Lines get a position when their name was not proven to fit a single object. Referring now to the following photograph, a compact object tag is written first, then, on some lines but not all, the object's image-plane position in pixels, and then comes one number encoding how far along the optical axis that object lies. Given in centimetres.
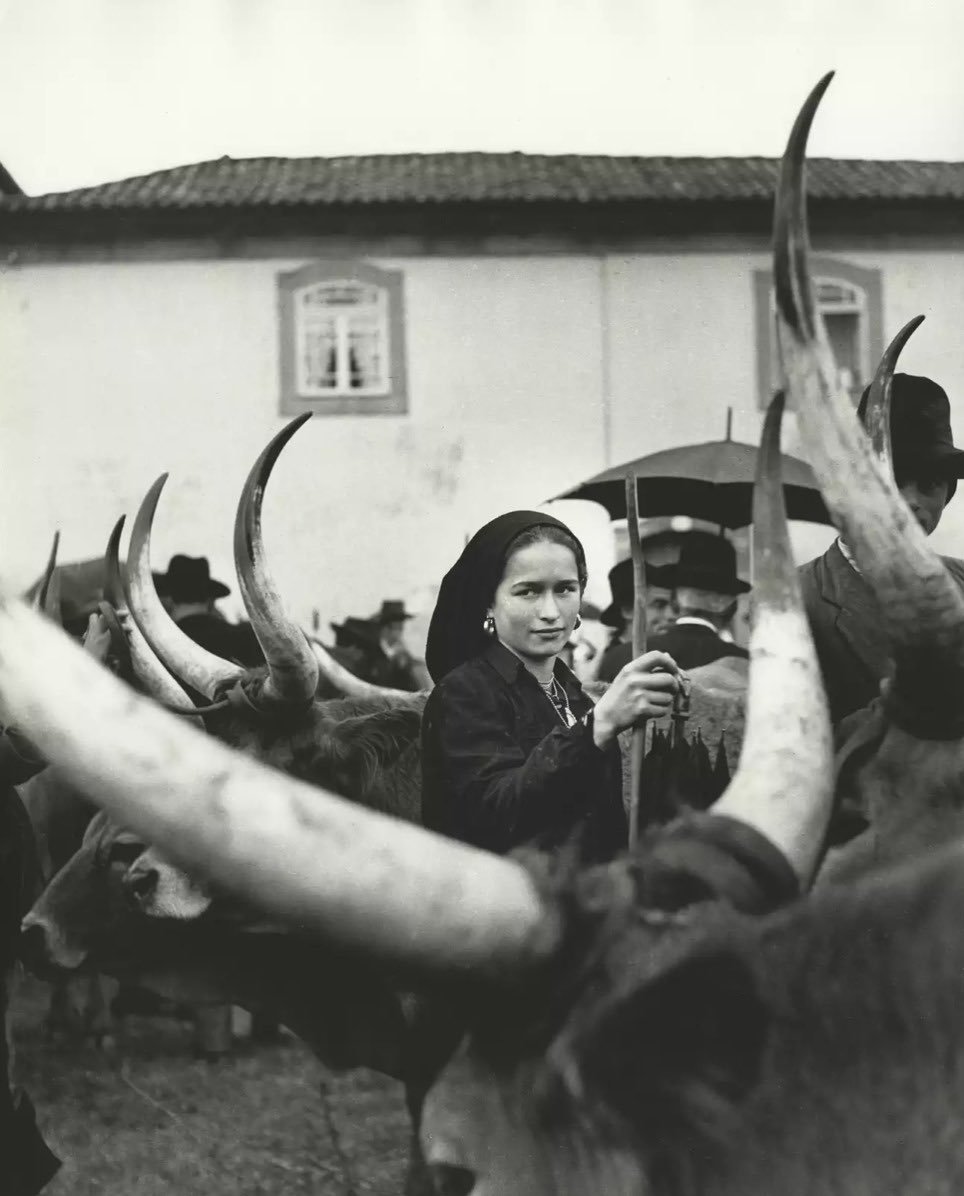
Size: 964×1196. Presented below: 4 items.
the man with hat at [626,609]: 544
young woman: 222
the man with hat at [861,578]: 271
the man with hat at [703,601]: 504
